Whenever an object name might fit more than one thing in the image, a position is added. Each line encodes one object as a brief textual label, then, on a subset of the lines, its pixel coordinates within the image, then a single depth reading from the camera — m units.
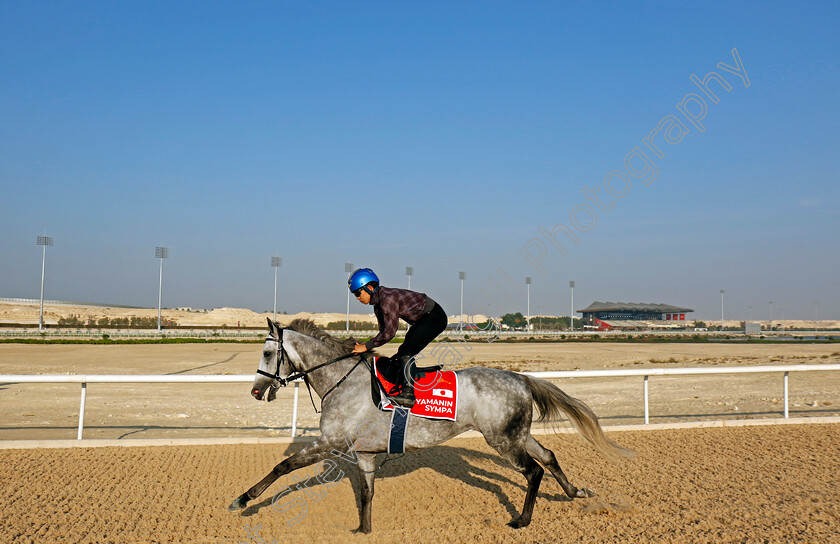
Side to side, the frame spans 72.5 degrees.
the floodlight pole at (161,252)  73.69
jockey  4.88
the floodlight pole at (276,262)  73.25
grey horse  4.95
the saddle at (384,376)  4.99
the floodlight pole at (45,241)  65.88
